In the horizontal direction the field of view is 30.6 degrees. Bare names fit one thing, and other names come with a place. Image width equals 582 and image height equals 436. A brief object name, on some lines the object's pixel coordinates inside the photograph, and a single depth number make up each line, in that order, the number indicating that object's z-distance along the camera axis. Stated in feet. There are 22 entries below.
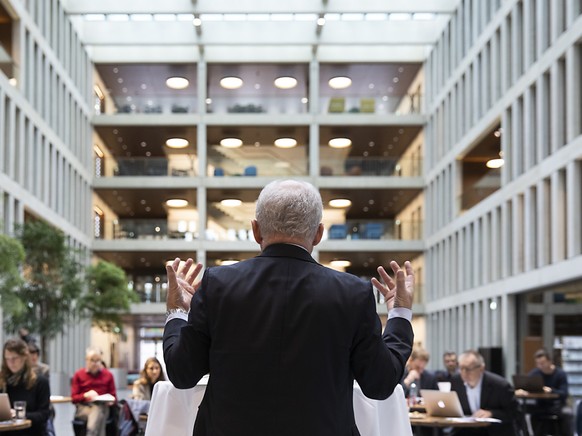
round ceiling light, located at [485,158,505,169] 108.70
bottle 45.40
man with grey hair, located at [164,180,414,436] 9.59
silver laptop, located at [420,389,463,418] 35.91
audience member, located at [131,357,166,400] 40.11
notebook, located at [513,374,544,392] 59.62
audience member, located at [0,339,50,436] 32.14
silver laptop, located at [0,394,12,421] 31.14
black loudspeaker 101.45
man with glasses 34.96
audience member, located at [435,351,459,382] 57.21
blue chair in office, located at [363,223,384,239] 143.95
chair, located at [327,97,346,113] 145.00
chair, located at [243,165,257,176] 145.59
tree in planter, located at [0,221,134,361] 91.81
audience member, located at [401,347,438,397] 51.36
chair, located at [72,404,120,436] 47.11
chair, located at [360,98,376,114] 143.33
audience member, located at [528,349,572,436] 56.80
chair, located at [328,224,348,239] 144.25
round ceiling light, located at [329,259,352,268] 142.33
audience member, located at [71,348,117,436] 47.03
